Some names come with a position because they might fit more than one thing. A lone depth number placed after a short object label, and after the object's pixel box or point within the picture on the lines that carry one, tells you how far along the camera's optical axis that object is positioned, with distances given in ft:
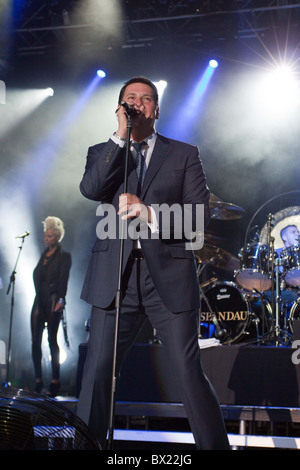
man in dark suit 6.81
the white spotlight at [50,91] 27.91
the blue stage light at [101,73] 26.93
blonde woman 19.84
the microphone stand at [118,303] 6.17
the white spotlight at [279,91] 24.82
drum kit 18.53
